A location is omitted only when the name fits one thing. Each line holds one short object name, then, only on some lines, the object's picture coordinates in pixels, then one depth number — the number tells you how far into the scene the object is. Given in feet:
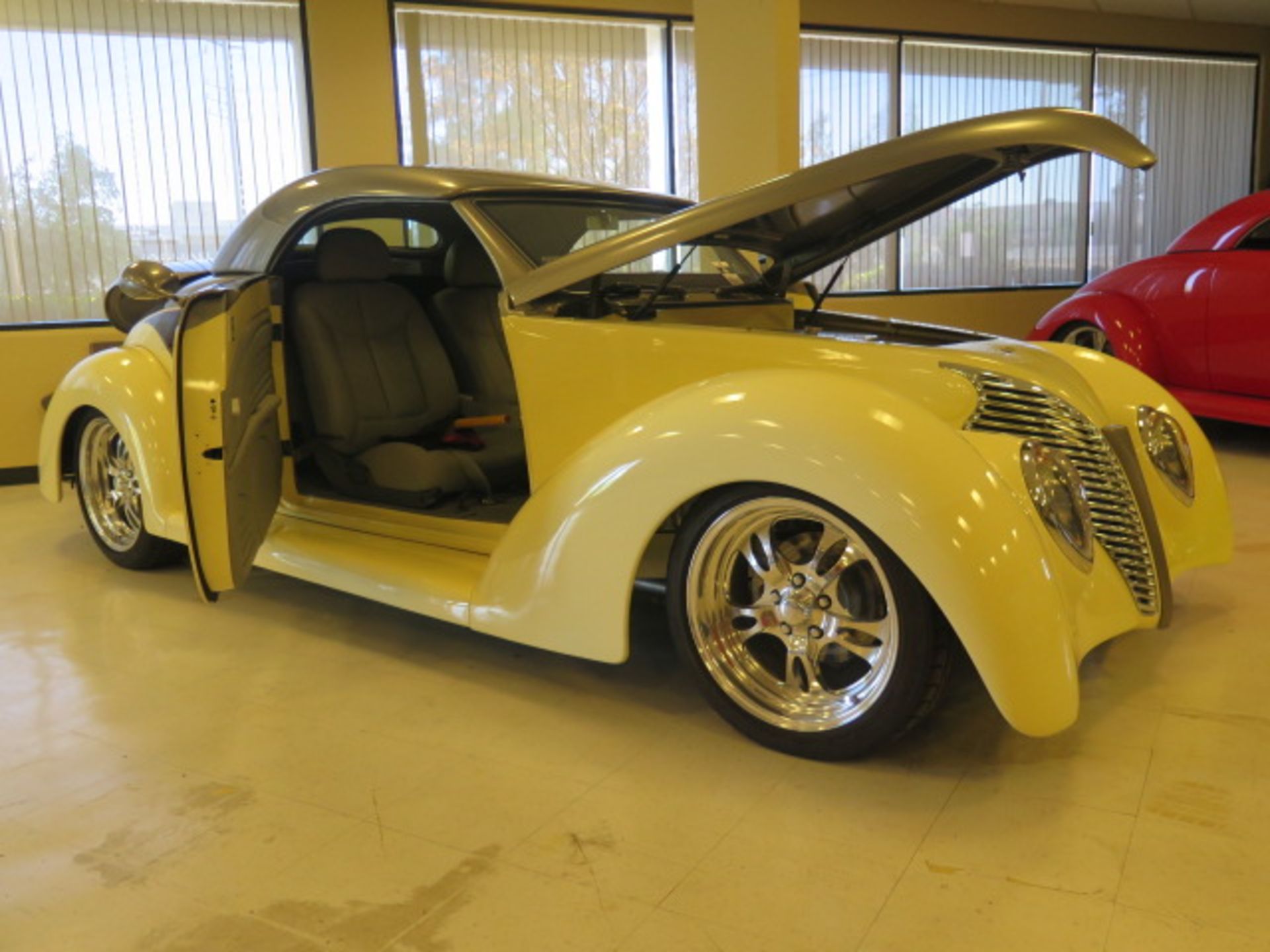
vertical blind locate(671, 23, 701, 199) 26.03
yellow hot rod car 7.54
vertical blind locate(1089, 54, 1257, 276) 31.22
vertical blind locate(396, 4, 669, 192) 23.77
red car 19.24
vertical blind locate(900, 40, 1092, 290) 29.14
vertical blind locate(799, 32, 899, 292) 27.86
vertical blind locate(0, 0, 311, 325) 20.20
